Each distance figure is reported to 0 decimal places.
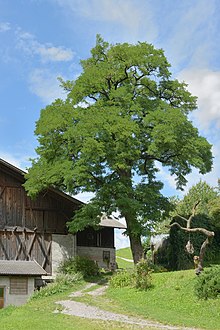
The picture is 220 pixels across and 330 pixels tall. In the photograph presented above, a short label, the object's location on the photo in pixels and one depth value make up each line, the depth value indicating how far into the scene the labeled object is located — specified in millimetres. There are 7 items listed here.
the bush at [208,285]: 23641
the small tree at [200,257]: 26359
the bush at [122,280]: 29828
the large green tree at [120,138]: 31859
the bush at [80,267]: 34747
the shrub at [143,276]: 27969
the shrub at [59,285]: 30906
